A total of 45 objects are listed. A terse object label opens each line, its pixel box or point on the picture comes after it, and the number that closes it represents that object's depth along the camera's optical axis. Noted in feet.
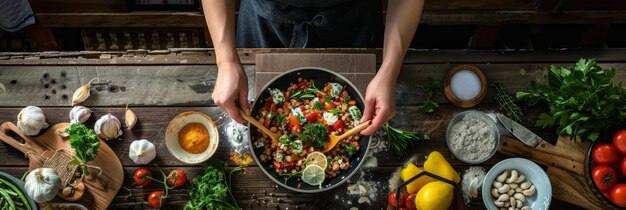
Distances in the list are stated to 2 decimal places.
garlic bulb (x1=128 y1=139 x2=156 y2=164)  7.46
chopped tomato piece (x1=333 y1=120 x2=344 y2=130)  7.25
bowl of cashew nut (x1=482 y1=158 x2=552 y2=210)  7.43
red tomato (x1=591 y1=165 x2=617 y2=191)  7.32
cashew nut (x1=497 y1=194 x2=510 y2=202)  7.43
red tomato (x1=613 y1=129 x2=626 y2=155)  7.21
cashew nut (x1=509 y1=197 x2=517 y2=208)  7.45
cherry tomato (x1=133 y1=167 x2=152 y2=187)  7.47
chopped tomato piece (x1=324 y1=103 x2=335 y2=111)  7.38
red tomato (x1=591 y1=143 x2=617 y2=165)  7.31
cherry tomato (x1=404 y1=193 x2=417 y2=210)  7.30
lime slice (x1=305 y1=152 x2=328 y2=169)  7.16
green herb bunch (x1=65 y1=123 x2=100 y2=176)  7.10
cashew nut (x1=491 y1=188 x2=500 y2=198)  7.53
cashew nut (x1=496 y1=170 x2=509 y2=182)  7.50
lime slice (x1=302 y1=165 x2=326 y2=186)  7.09
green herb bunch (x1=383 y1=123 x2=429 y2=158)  7.72
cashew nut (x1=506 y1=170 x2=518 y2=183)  7.48
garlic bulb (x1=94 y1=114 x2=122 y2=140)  7.59
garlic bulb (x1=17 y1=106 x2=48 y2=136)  7.55
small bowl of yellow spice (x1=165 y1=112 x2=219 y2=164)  7.61
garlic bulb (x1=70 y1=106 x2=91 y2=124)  7.70
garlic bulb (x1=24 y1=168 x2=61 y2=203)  6.91
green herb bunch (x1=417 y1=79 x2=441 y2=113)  7.93
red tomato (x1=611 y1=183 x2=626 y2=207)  7.17
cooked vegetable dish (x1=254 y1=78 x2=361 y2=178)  7.21
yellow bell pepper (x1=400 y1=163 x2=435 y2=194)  7.35
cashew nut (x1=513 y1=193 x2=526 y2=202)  7.49
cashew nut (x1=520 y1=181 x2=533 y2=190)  7.50
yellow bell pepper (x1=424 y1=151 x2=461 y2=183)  7.36
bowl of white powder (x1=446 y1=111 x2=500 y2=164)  7.76
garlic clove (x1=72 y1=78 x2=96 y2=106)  7.89
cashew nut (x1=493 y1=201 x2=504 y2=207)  7.47
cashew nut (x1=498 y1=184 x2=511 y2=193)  7.44
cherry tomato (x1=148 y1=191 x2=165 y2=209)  7.50
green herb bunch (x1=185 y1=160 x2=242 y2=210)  7.30
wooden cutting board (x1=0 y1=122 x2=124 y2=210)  7.59
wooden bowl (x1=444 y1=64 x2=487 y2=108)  8.01
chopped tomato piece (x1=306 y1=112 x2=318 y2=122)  7.36
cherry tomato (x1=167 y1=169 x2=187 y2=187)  7.52
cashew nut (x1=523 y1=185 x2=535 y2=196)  7.46
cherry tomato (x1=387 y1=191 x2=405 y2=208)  7.37
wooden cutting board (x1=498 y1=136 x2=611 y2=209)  7.57
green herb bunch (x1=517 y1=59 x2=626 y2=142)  7.28
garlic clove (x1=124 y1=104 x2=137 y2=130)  7.82
